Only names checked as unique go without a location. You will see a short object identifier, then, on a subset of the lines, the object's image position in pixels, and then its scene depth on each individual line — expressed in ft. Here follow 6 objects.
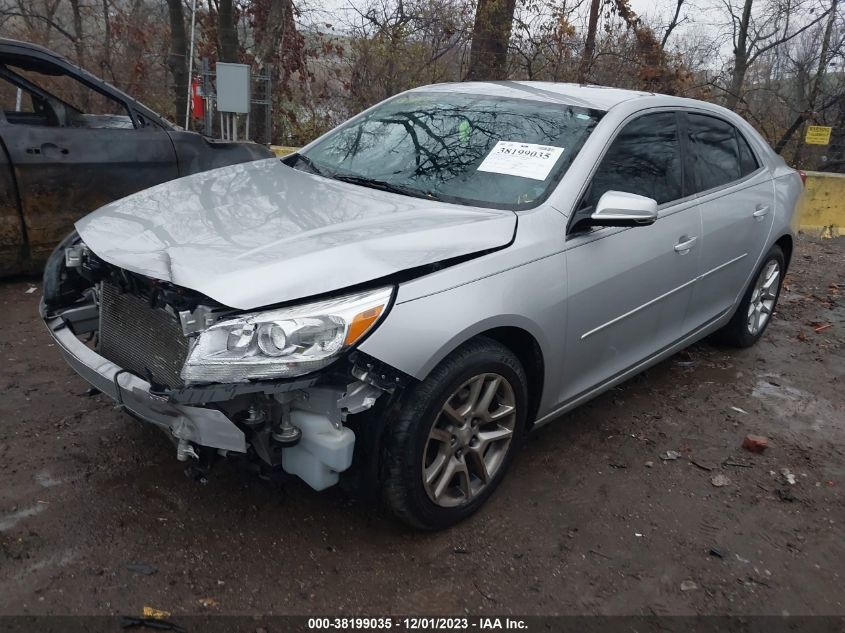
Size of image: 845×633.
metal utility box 29.60
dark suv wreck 15.80
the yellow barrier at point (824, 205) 30.99
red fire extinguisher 35.37
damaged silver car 7.52
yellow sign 39.55
